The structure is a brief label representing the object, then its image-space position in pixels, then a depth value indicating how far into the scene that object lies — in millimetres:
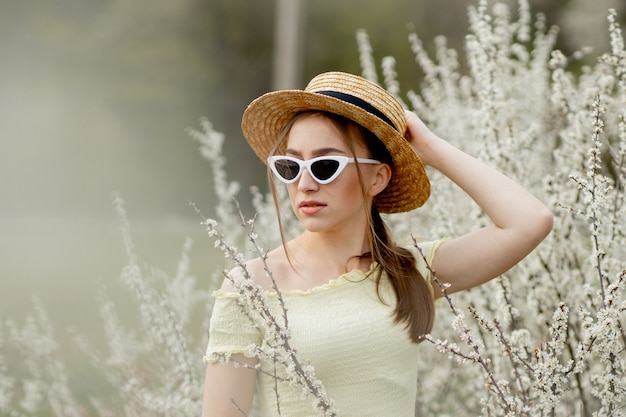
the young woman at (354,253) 3185
